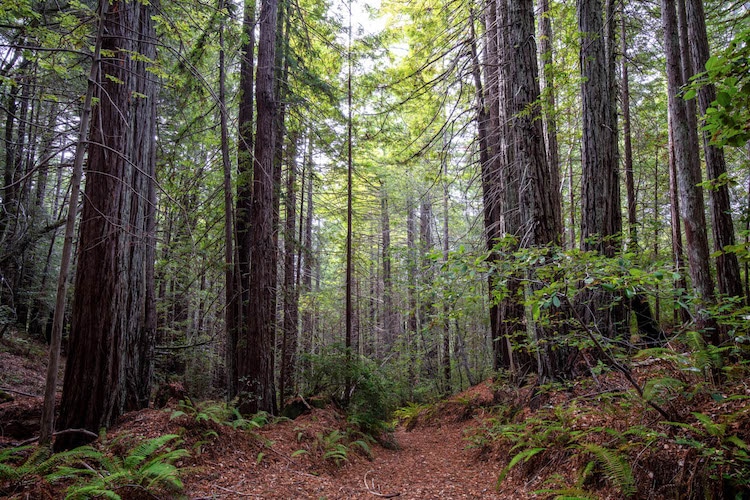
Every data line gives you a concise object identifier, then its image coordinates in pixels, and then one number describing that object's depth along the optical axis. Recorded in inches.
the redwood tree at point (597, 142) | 241.3
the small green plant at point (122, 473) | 134.7
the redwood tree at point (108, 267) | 205.2
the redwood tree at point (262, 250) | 315.3
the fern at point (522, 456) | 183.8
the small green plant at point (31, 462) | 136.9
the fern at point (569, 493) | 134.4
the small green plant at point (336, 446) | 253.6
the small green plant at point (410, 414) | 469.2
